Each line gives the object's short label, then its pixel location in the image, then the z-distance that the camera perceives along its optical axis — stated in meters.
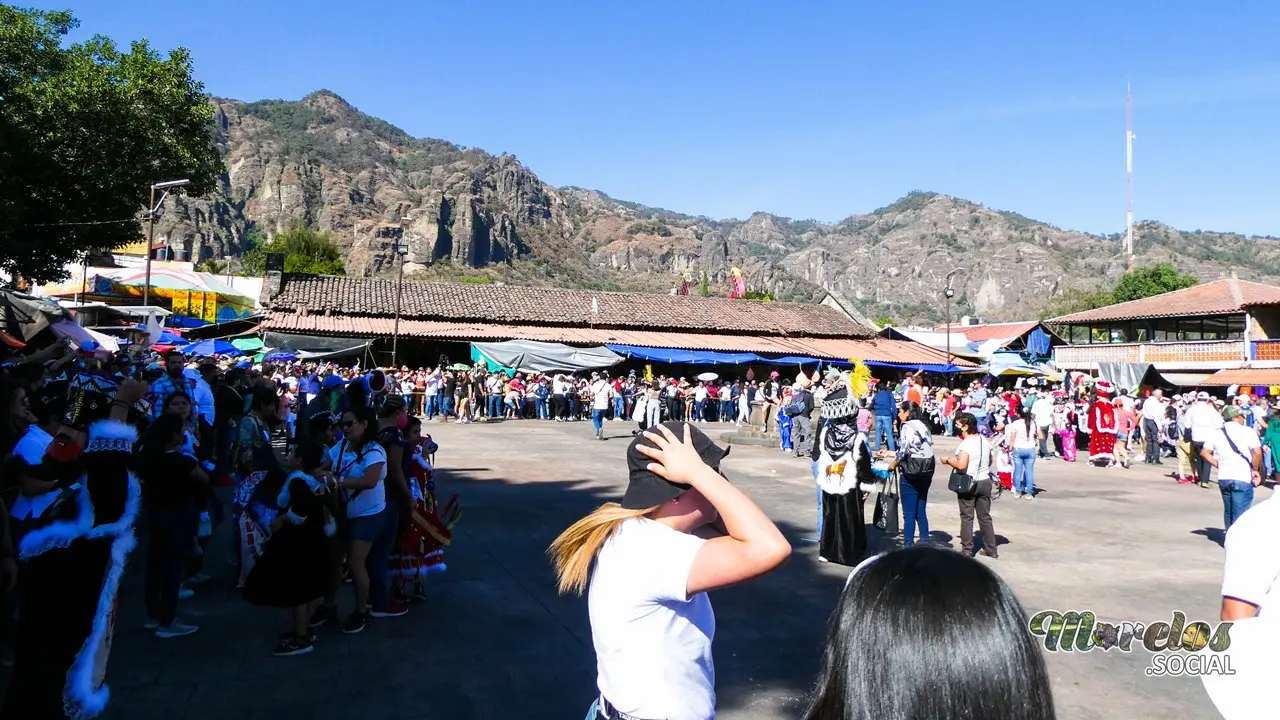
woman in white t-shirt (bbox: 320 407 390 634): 5.26
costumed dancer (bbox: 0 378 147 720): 3.47
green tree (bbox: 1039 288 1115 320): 68.75
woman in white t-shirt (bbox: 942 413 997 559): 7.53
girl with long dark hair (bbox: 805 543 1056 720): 1.12
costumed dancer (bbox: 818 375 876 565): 7.40
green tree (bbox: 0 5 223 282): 17.88
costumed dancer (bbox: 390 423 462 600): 5.86
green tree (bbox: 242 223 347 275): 61.78
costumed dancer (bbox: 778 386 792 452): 18.42
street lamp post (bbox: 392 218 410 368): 25.53
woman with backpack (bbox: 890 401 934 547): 7.59
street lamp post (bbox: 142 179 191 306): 19.31
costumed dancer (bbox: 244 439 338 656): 4.70
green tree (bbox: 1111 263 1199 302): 61.62
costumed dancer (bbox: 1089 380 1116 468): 16.86
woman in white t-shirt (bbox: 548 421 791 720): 1.91
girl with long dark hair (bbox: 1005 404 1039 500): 11.92
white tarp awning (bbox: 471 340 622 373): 26.23
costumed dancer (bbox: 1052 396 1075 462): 18.06
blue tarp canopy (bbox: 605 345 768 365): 30.97
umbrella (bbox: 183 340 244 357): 22.47
